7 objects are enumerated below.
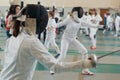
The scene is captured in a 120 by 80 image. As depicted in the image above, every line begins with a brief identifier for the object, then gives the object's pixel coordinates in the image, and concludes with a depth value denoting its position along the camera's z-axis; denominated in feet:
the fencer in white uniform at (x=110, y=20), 78.25
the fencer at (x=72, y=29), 24.17
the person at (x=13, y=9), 25.93
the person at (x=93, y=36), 41.14
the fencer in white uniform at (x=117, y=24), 63.55
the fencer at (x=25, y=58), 7.10
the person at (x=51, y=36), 32.98
